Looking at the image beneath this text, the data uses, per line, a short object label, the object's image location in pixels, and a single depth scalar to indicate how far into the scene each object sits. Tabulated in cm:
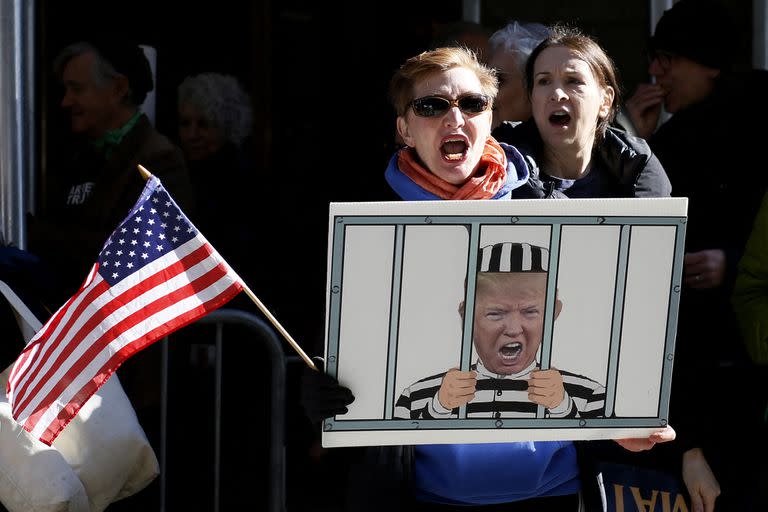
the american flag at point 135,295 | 732
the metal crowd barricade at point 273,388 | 975
